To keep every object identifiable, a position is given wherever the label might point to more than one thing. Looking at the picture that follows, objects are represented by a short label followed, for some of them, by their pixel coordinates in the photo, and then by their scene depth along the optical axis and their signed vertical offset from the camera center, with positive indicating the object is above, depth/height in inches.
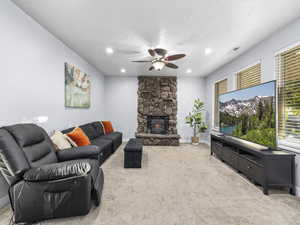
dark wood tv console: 79.5 -32.7
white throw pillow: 90.0 -20.1
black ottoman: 117.1 -39.2
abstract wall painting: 122.9 +24.2
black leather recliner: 54.0 -29.7
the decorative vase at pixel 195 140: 211.8 -43.9
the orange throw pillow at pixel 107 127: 188.2 -21.7
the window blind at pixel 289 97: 83.0 +10.8
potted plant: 208.6 -11.4
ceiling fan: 104.2 +45.4
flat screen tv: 84.9 -0.6
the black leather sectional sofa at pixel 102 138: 128.0 -30.3
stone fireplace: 223.8 +11.8
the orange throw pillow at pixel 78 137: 104.3 -20.5
